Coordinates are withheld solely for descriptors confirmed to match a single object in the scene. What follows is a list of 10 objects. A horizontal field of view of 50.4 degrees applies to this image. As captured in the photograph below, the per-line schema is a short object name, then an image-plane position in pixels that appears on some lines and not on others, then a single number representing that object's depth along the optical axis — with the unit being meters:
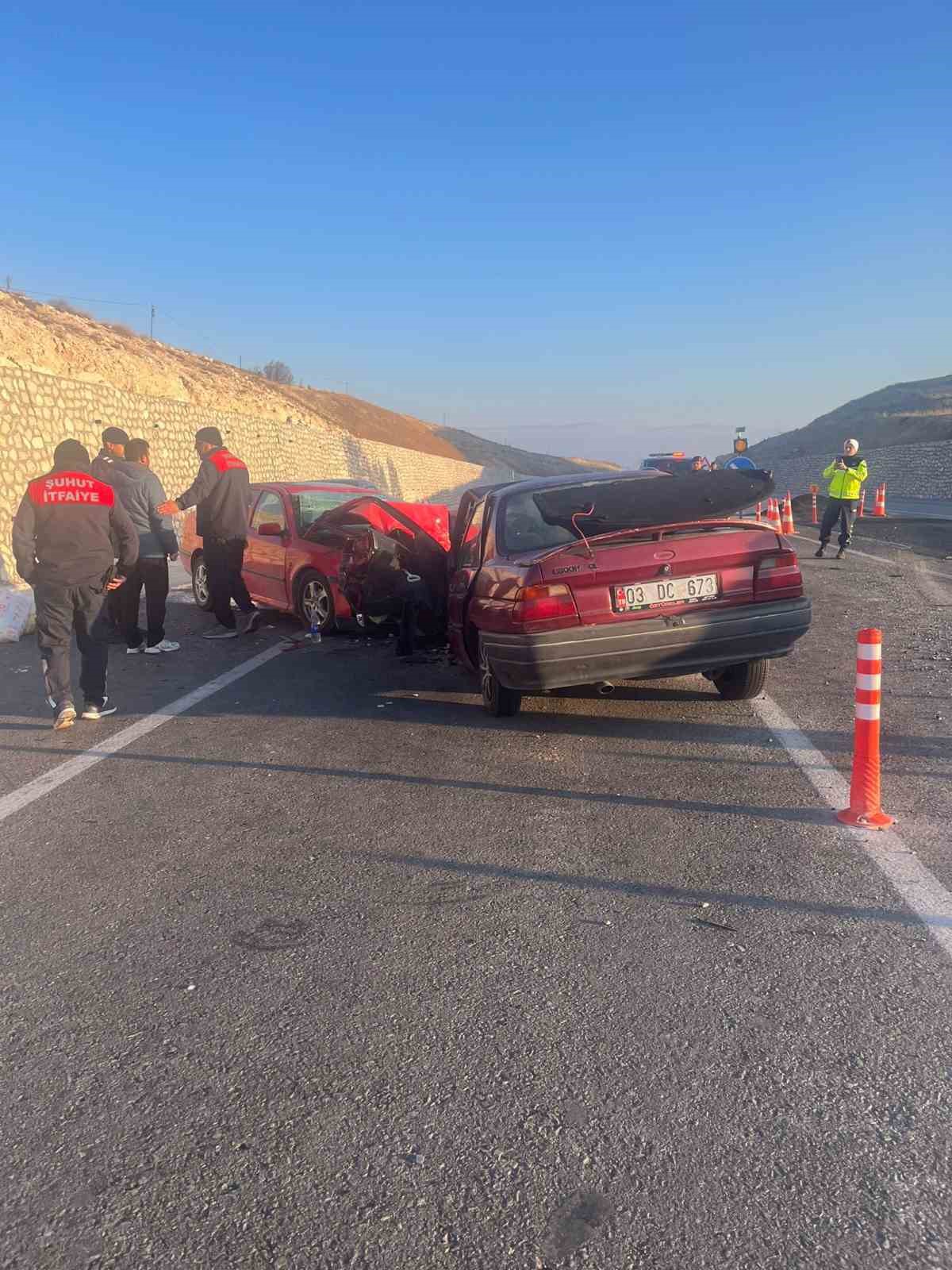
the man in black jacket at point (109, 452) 9.38
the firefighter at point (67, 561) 6.49
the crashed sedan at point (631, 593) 5.79
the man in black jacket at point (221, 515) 9.84
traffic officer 15.69
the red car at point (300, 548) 9.49
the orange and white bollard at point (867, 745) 4.43
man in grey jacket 9.23
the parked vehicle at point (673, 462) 26.84
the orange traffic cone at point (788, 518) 23.33
